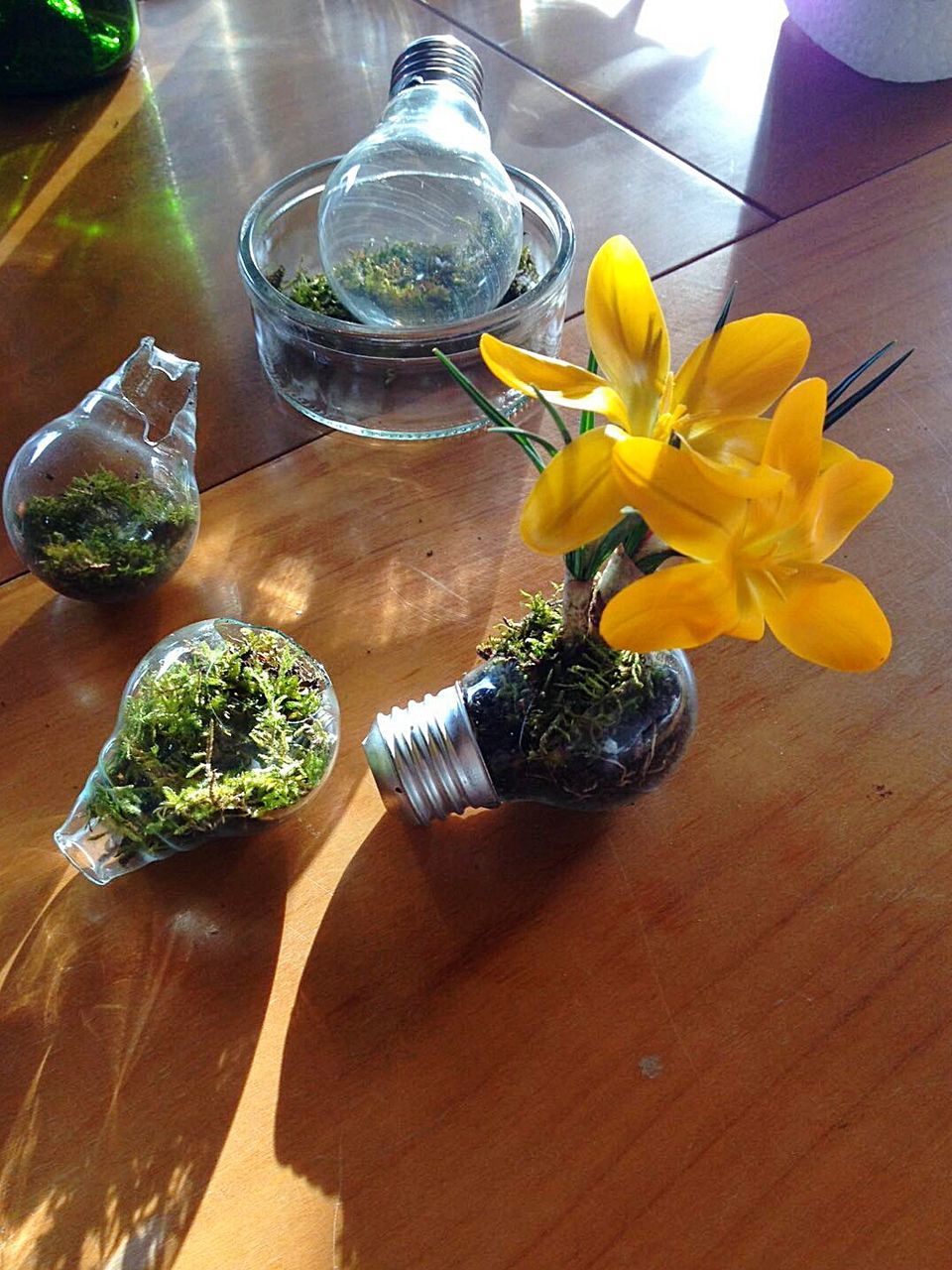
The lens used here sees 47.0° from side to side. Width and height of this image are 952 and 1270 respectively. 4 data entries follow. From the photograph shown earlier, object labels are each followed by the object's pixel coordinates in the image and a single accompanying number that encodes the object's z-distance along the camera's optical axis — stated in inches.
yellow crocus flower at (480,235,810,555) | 11.8
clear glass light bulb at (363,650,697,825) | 14.7
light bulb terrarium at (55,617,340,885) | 15.1
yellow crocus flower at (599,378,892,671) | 10.2
